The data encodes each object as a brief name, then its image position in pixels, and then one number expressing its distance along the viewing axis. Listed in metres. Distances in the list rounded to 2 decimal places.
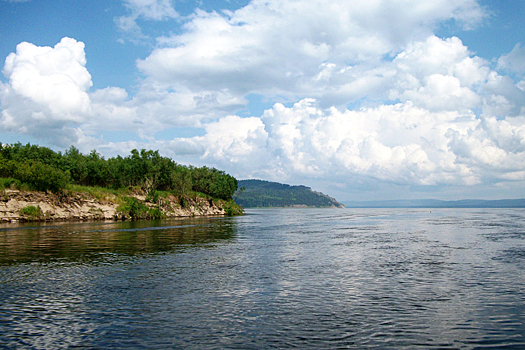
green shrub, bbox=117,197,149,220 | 108.88
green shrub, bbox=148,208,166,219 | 117.20
